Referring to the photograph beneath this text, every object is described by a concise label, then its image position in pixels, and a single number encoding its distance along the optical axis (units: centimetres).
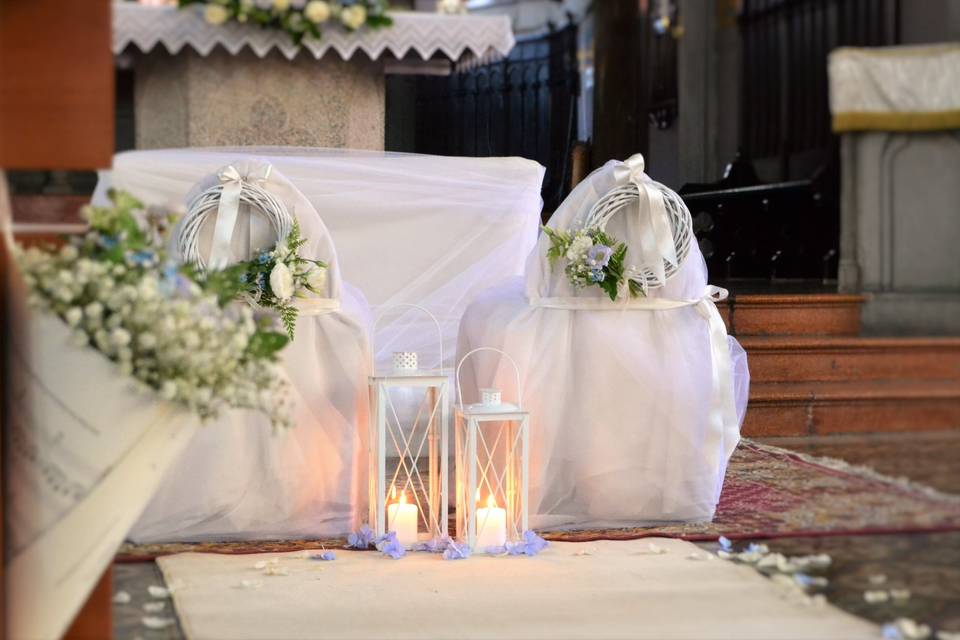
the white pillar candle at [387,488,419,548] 319
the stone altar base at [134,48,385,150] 491
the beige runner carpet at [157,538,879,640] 239
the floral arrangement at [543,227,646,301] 333
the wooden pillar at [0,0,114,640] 164
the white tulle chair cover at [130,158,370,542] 322
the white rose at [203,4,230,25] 464
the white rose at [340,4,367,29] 484
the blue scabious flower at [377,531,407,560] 307
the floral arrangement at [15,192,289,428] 162
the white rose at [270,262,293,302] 311
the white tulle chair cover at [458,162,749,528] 344
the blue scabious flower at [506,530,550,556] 311
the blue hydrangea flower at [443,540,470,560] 307
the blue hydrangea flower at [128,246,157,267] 167
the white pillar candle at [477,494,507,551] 314
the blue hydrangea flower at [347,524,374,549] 319
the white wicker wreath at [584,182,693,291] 342
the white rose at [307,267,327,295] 323
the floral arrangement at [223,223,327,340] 313
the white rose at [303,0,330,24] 479
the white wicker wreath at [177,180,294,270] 319
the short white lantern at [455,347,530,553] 312
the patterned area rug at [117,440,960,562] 221
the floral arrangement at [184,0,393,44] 467
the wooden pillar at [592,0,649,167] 707
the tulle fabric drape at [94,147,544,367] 452
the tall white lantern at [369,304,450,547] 317
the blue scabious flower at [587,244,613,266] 331
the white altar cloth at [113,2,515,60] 455
